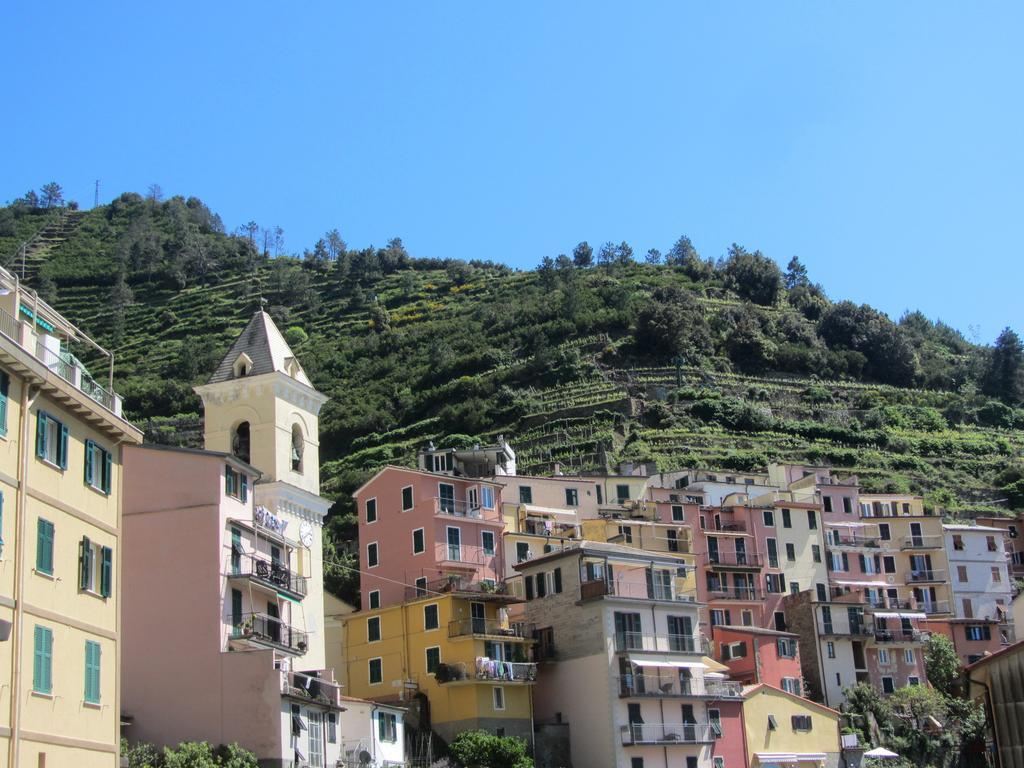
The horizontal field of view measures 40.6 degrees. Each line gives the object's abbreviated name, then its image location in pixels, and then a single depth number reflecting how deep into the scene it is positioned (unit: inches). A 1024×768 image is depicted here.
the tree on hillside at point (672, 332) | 5516.7
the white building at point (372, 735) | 2067.5
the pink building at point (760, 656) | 2915.8
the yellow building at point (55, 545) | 1115.9
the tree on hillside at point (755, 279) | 6515.8
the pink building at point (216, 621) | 1758.1
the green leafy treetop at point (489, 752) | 2271.2
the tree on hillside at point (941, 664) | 3294.8
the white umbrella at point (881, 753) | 2763.3
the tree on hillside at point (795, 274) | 7007.9
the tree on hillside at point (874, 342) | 5816.9
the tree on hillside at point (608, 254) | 7402.6
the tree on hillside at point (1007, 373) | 5816.9
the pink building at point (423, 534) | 2785.4
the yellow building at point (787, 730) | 2679.6
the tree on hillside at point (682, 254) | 7336.6
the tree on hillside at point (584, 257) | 7436.0
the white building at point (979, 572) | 3668.8
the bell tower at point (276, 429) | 2165.4
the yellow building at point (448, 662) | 2434.8
